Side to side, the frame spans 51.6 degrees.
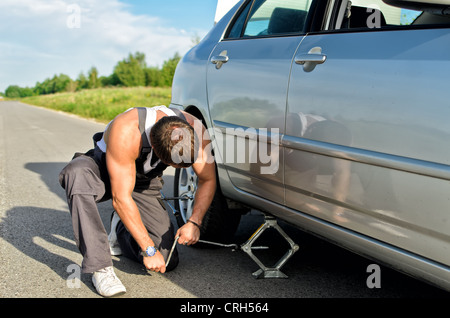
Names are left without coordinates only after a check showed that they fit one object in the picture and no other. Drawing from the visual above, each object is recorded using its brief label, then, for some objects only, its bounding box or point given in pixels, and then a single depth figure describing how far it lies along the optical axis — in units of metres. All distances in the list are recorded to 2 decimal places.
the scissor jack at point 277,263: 2.62
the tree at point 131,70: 87.88
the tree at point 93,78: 91.69
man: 2.34
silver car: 1.57
